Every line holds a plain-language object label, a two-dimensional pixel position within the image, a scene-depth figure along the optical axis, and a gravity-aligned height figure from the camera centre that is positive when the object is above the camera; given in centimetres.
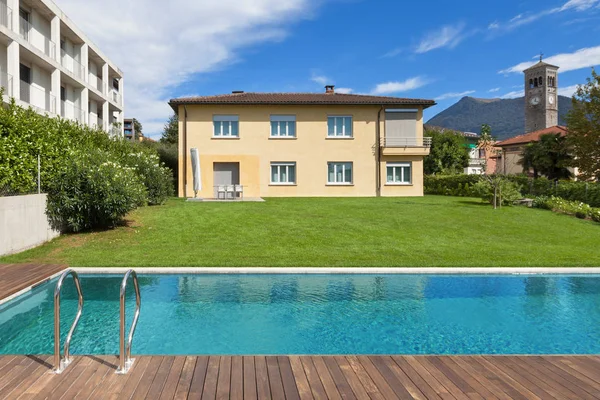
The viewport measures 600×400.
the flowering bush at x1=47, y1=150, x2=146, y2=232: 1225 +13
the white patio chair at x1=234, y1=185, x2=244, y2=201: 2370 +44
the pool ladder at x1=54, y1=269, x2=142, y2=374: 409 -150
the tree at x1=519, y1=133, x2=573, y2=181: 3841 +416
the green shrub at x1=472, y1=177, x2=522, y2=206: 2044 +30
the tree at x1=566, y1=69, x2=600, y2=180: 3100 +565
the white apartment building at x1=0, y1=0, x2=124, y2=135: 1933 +765
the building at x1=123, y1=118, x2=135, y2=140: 5658 +1032
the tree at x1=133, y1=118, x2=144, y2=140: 6297 +1124
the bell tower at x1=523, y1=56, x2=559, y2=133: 10688 +2782
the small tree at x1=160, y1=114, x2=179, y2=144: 4338 +729
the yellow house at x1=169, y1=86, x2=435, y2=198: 2614 +353
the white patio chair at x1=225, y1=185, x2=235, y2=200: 2355 +41
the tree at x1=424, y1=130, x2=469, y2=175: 5253 +552
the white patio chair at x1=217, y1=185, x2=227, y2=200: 2348 +38
